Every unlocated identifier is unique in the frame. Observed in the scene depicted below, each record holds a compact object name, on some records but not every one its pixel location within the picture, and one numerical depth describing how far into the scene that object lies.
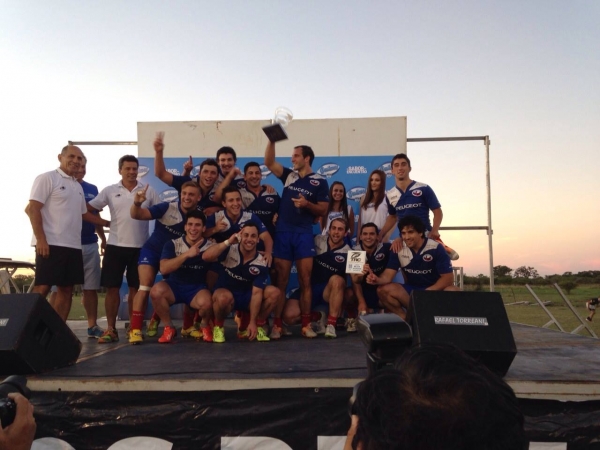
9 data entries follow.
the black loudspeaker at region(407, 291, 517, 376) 2.69
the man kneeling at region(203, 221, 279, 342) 4.26
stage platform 2.63
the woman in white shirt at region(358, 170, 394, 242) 5.38
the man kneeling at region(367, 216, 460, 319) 4.37
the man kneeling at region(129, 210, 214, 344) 4.22
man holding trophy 4.72
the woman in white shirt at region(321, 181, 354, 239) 5.33
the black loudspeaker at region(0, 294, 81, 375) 2.75
